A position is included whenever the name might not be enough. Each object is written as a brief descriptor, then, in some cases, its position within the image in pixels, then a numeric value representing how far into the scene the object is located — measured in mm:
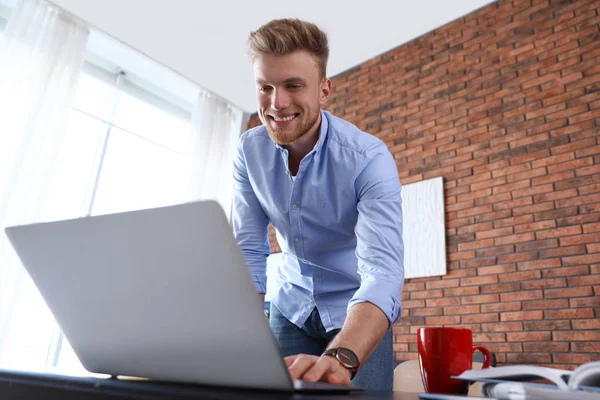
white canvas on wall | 3561
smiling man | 1210
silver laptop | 427
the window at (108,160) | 3746
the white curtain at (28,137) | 3479
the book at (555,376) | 518
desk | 393
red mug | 750
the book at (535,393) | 453
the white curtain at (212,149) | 4957
